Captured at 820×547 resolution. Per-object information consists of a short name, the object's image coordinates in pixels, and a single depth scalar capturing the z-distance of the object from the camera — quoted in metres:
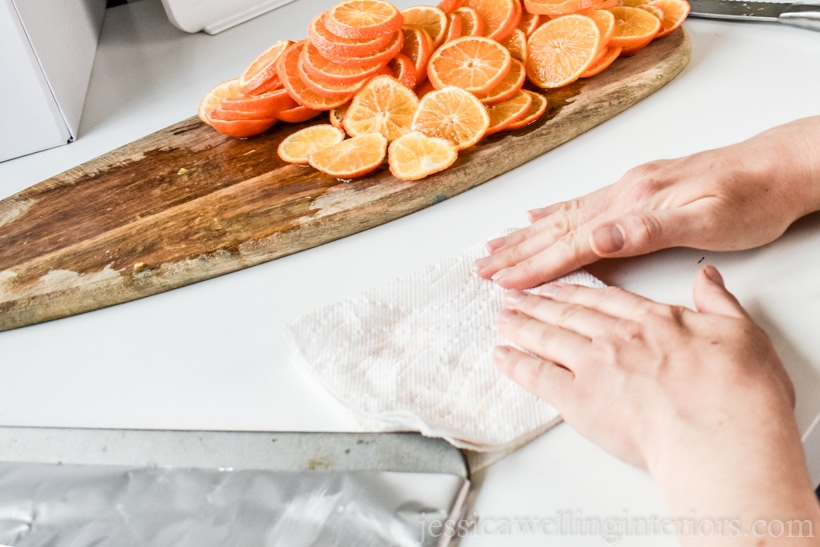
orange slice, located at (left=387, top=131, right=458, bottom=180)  1.08
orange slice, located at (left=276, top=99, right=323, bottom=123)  1.16
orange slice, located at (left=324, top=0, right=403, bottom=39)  1.13
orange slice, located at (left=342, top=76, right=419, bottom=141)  1.12
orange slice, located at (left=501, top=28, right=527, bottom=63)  1.16
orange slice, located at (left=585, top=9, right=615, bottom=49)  1.14
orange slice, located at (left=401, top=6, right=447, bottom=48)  1.17
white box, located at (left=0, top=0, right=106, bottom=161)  1.18
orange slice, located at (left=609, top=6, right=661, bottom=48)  1.15
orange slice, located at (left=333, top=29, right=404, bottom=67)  1.14
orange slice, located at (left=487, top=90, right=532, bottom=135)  1.11
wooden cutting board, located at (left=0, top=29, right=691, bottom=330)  1.05
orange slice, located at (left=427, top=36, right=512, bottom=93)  1.13
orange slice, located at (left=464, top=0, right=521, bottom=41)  1.16
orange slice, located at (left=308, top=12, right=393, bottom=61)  1.14
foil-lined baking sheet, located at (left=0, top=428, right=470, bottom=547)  0.89
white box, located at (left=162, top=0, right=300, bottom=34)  1.35
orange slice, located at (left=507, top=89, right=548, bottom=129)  1.11
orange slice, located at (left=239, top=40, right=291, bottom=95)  1.16
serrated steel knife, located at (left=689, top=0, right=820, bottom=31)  1.19
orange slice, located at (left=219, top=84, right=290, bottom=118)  1.15
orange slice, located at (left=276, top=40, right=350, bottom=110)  1.15
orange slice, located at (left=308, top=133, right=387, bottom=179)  1.09
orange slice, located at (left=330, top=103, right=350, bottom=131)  1.15
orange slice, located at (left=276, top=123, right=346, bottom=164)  1.12
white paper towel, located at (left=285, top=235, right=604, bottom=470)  0.92
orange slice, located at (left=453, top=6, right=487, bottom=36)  1.16
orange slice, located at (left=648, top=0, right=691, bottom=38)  1.18
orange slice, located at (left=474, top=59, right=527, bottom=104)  1.12
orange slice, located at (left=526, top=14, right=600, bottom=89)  1.14
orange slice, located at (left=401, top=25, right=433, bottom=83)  1.15
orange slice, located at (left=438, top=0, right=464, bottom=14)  1.19
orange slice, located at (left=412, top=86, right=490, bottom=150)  1.10
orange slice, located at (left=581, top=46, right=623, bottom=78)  1.15
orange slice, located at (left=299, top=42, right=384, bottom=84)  1.14
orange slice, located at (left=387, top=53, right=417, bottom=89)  1.15
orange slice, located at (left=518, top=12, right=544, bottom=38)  1.17
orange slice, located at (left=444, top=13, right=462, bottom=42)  1.16
